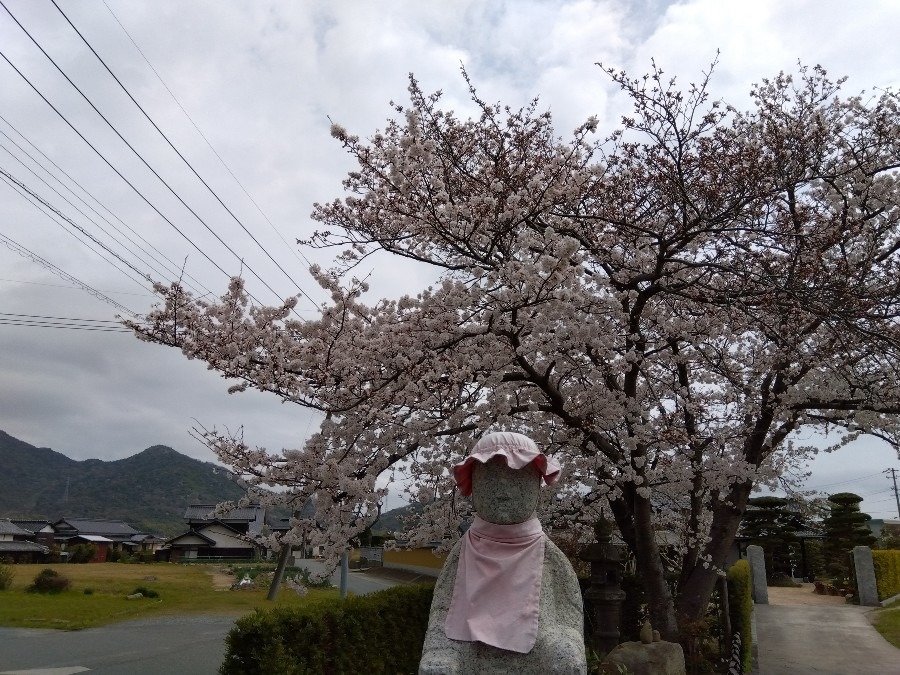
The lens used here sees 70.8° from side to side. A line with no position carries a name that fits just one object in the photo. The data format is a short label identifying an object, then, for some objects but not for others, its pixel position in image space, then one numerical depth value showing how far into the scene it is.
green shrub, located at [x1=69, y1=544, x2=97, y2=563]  37.69
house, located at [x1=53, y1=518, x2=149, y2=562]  45.53
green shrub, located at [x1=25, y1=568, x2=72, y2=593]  20.67
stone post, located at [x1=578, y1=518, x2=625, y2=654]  7.13
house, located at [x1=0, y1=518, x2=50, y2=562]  37.08
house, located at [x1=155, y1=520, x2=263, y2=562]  45.31
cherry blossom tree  5.87
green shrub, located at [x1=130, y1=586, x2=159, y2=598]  20.93
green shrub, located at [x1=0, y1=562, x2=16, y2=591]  21.40
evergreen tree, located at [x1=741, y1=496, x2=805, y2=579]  24.12
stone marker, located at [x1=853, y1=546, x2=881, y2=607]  16.30
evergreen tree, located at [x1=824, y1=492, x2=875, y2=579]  21.58
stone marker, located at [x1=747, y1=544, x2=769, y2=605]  16.94
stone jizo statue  3.22
